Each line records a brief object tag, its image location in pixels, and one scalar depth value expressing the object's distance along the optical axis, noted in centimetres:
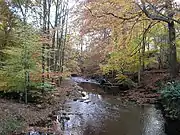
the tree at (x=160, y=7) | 600
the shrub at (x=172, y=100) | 695
